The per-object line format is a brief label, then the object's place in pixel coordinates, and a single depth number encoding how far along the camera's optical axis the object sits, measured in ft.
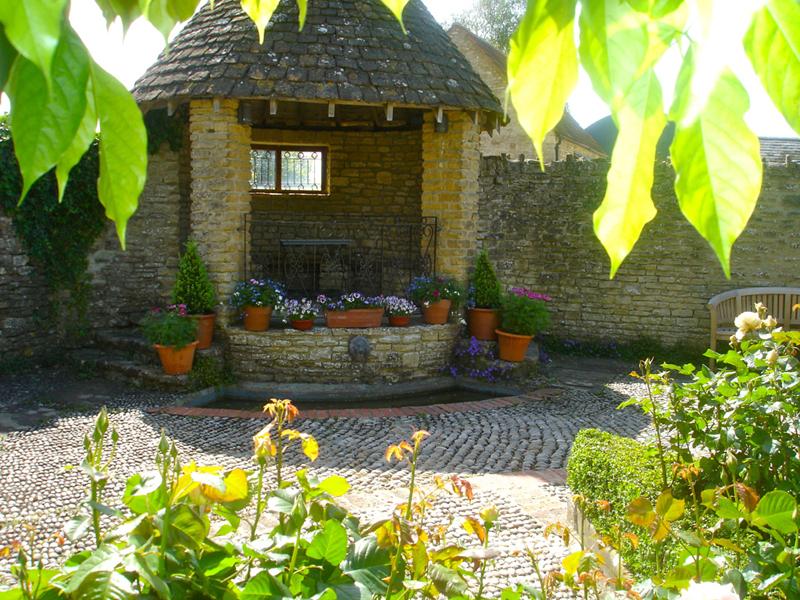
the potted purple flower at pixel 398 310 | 30.25
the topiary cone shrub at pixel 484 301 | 31.73
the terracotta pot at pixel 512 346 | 30.66
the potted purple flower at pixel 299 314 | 29.17
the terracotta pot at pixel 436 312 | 30.83
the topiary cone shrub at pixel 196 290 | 28.66
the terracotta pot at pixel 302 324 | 29.14
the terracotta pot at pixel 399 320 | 30.27
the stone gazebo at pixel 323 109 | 28.40
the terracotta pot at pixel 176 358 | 27.58
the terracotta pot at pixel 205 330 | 28.67
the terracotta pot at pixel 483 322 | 31.60
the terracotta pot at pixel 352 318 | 29.50
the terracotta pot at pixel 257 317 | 28.81
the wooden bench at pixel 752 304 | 33.41
